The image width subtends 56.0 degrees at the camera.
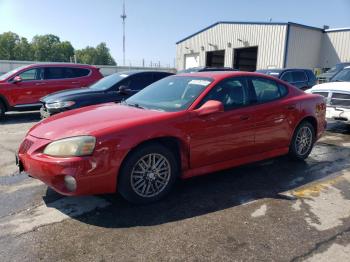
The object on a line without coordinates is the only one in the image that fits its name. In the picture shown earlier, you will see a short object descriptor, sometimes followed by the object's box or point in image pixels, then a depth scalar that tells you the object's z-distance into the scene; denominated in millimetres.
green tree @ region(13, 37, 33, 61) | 104438
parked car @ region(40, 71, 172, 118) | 7512
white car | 7871
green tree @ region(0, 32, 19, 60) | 102438
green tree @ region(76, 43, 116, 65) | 132550
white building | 23703
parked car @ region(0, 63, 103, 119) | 10125
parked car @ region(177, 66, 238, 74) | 13203
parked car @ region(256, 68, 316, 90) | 11852
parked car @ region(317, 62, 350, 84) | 15008
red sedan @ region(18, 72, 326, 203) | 3359
